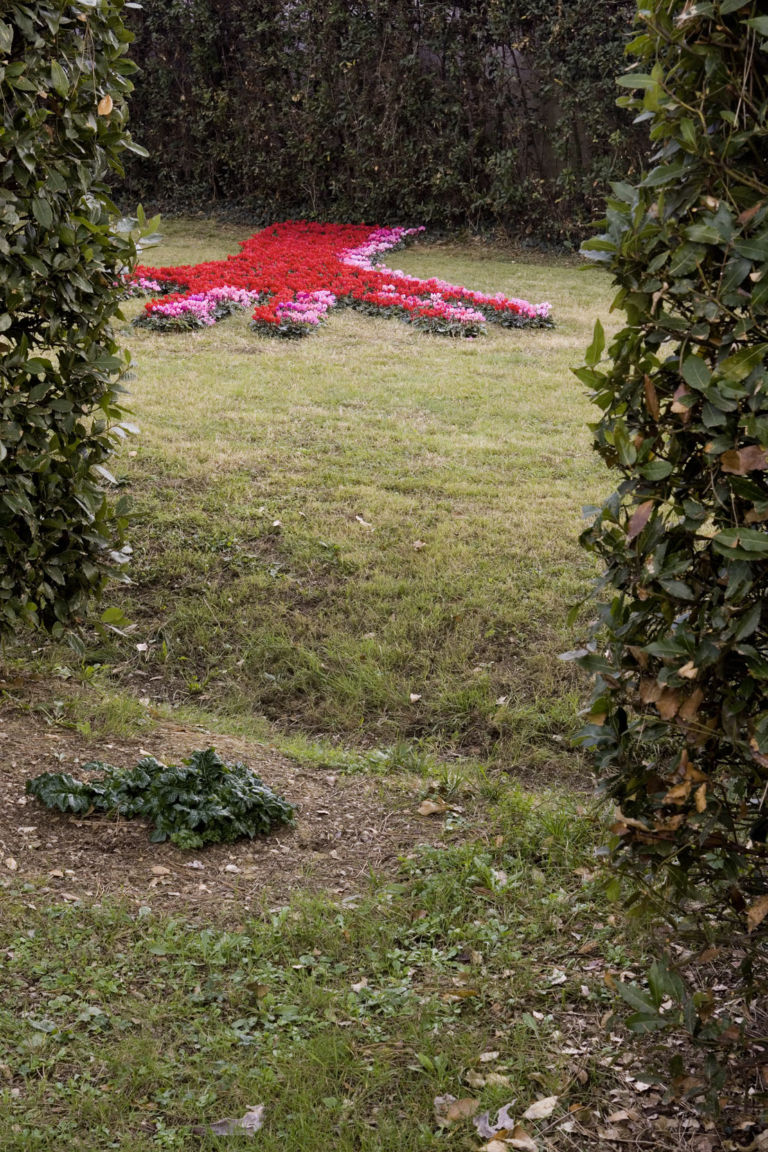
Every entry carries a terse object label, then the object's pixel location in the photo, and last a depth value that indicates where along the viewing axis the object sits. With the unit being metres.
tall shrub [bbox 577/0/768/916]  2.00
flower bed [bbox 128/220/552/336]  9.95
